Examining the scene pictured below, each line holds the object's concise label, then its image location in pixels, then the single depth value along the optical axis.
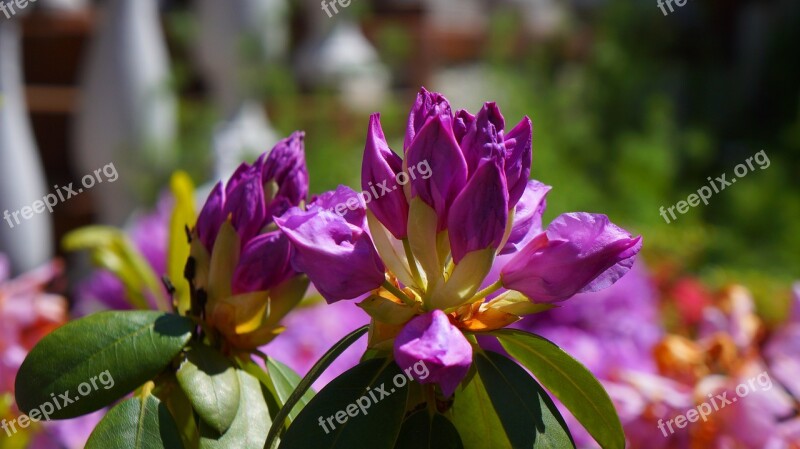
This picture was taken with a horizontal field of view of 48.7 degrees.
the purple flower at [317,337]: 0.90
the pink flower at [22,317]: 0.86
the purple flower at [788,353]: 0.83
